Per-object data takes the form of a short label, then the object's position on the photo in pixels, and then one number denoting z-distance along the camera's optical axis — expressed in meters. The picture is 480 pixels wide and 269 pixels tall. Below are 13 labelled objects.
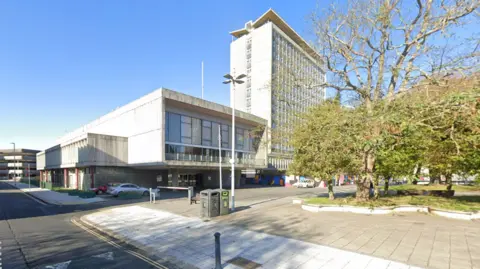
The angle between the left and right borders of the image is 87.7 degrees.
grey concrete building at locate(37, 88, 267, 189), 28.20
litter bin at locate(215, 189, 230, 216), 12.12
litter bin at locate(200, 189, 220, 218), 11.64
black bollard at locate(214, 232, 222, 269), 5.36
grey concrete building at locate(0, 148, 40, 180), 96.75
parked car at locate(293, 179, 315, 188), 39.91
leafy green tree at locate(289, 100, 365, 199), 8.24
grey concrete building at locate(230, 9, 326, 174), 56.03
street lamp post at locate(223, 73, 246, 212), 14.13
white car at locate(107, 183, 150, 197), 22.91
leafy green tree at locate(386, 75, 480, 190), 5.20
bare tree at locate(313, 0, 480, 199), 10.44
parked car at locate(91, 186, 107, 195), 25.81
